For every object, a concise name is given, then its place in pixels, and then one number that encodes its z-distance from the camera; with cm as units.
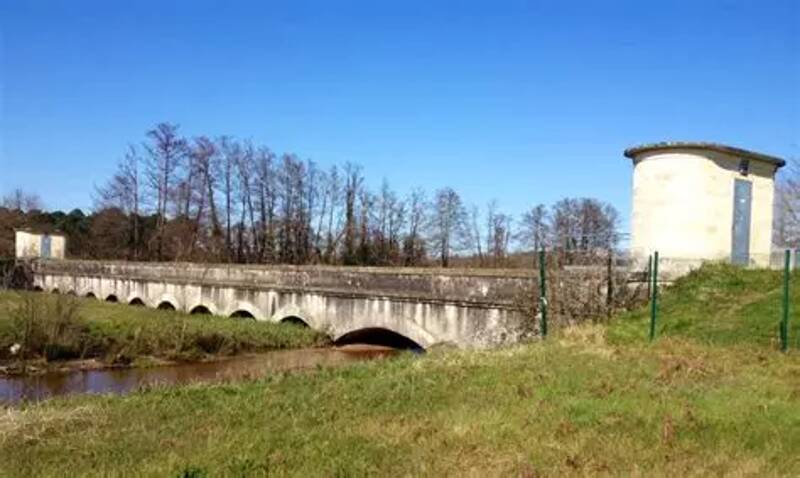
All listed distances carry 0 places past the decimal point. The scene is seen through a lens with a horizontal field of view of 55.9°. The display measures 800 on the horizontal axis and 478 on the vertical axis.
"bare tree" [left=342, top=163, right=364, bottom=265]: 5288
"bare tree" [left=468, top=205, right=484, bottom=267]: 5633
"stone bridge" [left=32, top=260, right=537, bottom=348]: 1986
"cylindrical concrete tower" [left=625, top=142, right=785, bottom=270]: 1747
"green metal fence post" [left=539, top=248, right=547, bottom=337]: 1598
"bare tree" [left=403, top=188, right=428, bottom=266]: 5325
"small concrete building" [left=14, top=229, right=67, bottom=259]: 5597
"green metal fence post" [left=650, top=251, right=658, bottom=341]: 1404
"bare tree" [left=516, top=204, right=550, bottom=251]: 5562
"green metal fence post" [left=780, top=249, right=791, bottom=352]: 1252
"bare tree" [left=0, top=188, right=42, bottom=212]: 8132
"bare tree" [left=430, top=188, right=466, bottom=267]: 5481
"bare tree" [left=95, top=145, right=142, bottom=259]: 5656
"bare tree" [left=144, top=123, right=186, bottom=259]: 5459
